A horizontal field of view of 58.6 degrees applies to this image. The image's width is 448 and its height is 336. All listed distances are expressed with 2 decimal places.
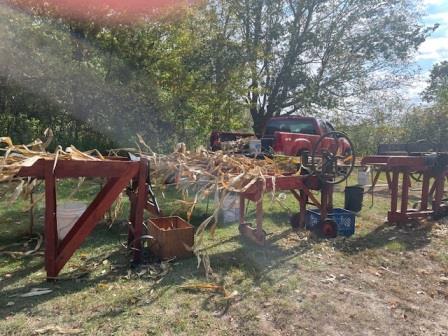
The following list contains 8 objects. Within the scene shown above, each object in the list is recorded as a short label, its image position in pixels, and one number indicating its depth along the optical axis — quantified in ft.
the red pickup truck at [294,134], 35.47
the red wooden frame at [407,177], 22.12
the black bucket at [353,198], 25.31
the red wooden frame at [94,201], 13.07
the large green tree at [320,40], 54.95
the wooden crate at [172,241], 15.62
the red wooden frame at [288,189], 16.79
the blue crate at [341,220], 20.18
